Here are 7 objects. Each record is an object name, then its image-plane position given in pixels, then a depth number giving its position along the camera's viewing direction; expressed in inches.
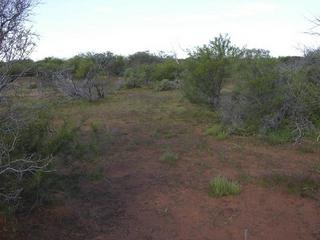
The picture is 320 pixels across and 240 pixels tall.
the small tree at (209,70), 407.3
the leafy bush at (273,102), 320.4
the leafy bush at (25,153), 154.1
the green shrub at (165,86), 670.4
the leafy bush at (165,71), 727.5
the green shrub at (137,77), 726.6
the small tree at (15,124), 156.9
